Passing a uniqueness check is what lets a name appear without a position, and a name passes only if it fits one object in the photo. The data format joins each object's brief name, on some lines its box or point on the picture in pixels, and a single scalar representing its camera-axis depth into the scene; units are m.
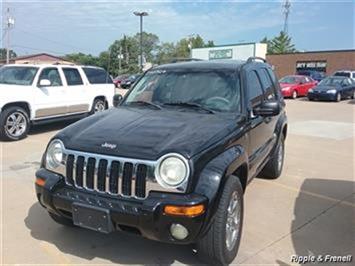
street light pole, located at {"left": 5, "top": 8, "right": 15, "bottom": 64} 53.11
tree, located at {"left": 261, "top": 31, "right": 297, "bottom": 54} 76.19
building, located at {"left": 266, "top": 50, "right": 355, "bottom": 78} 40.28
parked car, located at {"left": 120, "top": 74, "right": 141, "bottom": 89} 36.37
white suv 9.45
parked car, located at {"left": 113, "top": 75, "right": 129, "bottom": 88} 38.00
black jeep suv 3.23
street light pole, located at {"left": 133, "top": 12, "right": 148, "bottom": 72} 43.25
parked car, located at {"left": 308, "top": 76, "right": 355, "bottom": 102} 23.28
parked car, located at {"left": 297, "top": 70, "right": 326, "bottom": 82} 36.12
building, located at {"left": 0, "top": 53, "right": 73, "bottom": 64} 72.03
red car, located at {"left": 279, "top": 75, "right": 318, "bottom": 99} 25.45
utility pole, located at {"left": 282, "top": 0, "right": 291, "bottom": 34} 83.65
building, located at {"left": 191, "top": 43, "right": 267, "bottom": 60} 45.50
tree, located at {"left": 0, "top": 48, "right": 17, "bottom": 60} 86.19
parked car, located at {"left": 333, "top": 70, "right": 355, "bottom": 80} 30.04
